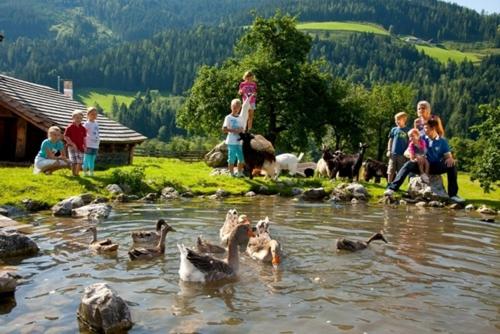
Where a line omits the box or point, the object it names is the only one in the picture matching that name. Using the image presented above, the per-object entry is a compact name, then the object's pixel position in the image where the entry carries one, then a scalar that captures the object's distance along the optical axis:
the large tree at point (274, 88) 39.00
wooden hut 26.47
